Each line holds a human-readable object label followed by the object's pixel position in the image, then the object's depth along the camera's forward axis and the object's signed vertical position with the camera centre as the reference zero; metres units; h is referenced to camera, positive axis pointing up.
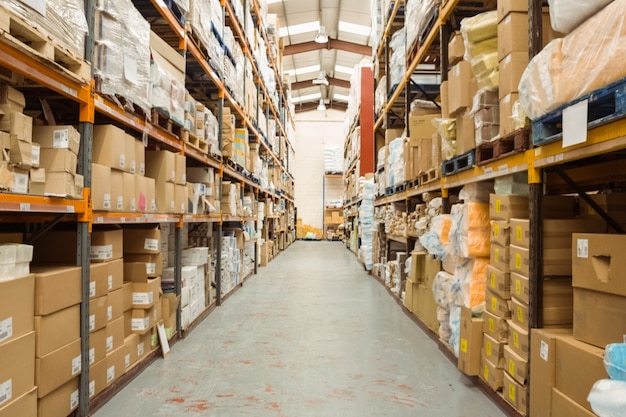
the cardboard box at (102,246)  2.90 -0.21
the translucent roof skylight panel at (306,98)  23.04 +6.36
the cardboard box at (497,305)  2.86 -0.59
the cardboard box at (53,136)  2.39 +0.43
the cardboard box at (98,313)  2.70 -0.63
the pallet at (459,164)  3.43 +0.47
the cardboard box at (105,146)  2.86 +0.46
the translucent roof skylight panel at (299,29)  15.32 +6.70
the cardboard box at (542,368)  2.25 -0.80
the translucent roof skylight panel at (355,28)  15.21 +6.71
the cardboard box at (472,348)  3.11 -0.95
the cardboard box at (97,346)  2.69 -0.84
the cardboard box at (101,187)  2.65 +0.17
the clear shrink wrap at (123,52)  2.71 +1.09
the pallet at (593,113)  1.77 +0.52
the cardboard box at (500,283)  2.86 -0.44
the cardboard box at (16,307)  1.95 -0.44
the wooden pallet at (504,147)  2.59 +0.48
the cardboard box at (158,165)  3.90 +0.45
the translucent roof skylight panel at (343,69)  19.59 +6.70
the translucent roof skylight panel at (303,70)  19.70 +6.70
